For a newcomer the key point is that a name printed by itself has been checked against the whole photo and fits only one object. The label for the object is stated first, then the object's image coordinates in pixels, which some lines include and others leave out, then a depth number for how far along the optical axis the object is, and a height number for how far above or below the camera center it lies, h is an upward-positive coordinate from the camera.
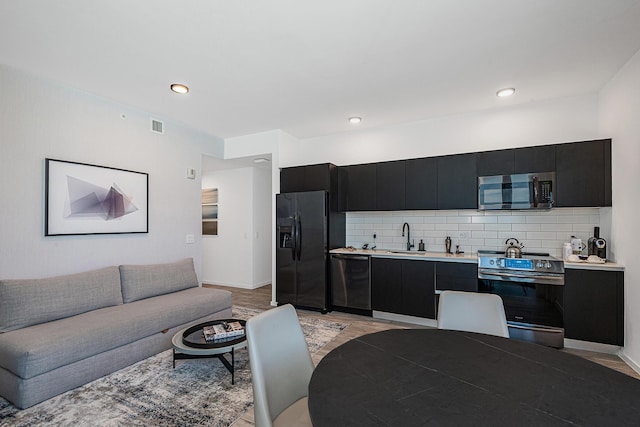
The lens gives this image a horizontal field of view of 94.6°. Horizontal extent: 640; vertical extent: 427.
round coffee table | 2.38 -1.11
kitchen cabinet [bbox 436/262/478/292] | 3.50 -0.76
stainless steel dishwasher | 4.16 -1.01
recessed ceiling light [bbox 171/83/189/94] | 3.12 +1.34
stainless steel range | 3.10 -0.85
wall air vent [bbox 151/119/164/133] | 3.96 +1.18
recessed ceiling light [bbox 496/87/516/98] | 3.29 +1.38
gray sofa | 2.15 -0.98
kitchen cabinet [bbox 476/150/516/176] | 3.55 +0.63
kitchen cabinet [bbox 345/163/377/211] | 4.41 +0.39
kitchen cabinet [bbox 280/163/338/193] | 4.43 +0.54
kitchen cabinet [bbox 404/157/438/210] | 3.97 +0.41
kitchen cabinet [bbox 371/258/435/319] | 3.74 -0.96
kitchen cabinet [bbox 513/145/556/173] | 3.36 +0.63
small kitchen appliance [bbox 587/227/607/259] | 3.16 -0.35
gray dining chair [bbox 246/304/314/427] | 1.23 -0.72
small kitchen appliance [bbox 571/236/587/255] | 3.36 -0.37
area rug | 2.00 -1.41
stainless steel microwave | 3.37 +0.27
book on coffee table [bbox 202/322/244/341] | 2.57 -1.06
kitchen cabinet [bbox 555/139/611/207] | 3.13 +0.44
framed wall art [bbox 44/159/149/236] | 2.98 +0.15
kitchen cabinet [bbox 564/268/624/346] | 2.87 -0.92
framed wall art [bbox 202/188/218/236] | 6.44 +0.04
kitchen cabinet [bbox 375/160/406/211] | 4.20 +0.40
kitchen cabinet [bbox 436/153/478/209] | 3.75 +0.41
